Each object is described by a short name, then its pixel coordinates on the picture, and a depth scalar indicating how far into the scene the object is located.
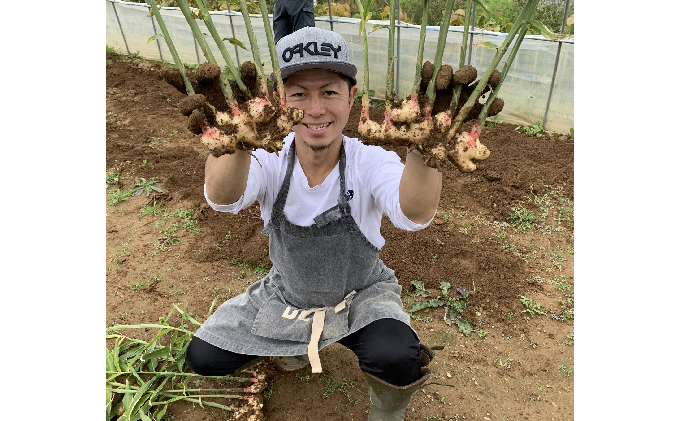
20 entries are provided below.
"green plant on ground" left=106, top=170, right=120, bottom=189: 3.50
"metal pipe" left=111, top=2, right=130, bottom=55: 7.53
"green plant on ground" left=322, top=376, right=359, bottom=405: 1.82
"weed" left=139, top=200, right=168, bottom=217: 3.13
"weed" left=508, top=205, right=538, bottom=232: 2.93
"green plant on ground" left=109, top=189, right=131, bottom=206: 3.27
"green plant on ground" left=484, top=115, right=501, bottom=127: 4.58
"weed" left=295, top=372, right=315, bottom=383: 1.88
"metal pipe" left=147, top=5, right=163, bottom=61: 6.95
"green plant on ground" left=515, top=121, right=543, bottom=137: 4.37
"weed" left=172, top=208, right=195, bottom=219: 3.08
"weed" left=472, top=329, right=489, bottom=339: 2.09
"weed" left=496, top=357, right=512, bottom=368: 1.94
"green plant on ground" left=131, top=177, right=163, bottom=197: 3.37
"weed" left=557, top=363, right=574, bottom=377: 1.89
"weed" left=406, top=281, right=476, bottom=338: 2.13
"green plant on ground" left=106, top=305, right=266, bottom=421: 1.69
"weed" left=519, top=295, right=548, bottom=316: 2.22
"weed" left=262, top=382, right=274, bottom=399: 1.81
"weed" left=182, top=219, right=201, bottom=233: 2.93
